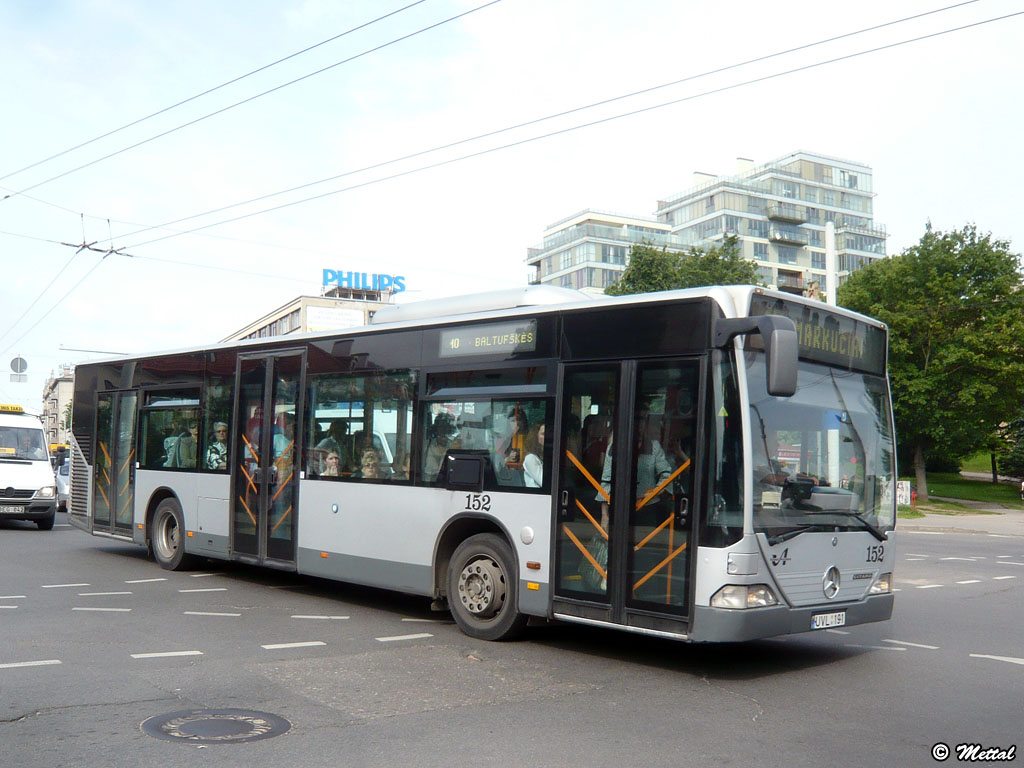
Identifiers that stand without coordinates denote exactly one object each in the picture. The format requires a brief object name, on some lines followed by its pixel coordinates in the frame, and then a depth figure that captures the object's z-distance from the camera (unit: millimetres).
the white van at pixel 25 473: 21125
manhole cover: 5785
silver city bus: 7594
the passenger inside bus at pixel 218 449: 13211
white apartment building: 104250
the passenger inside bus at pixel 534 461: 8875
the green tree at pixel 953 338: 39875
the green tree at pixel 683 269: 42262
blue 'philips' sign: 82312
